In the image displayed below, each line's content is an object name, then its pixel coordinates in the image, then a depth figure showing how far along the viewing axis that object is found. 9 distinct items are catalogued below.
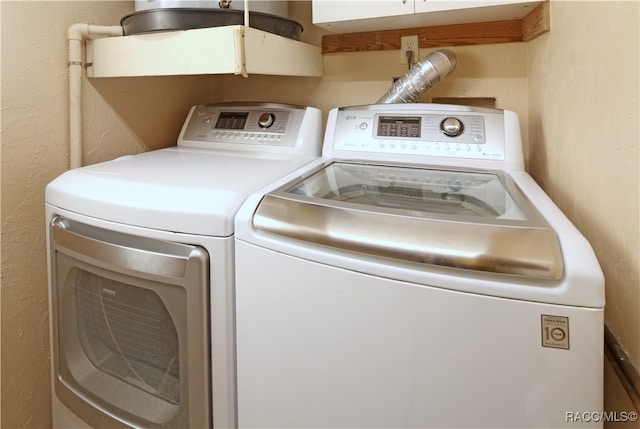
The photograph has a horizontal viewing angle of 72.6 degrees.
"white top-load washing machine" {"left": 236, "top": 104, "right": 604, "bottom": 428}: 0.62
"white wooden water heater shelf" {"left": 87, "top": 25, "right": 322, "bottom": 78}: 1.07
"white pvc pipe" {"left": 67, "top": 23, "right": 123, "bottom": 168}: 1.27
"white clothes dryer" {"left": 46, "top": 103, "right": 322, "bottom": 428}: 0.87
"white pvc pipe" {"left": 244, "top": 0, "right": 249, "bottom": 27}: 1.09
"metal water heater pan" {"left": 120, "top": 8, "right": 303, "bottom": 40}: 1.16
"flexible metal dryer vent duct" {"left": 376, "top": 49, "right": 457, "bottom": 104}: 1.32
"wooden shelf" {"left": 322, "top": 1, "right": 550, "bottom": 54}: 1.34
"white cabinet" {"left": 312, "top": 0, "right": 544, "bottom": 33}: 1.16
